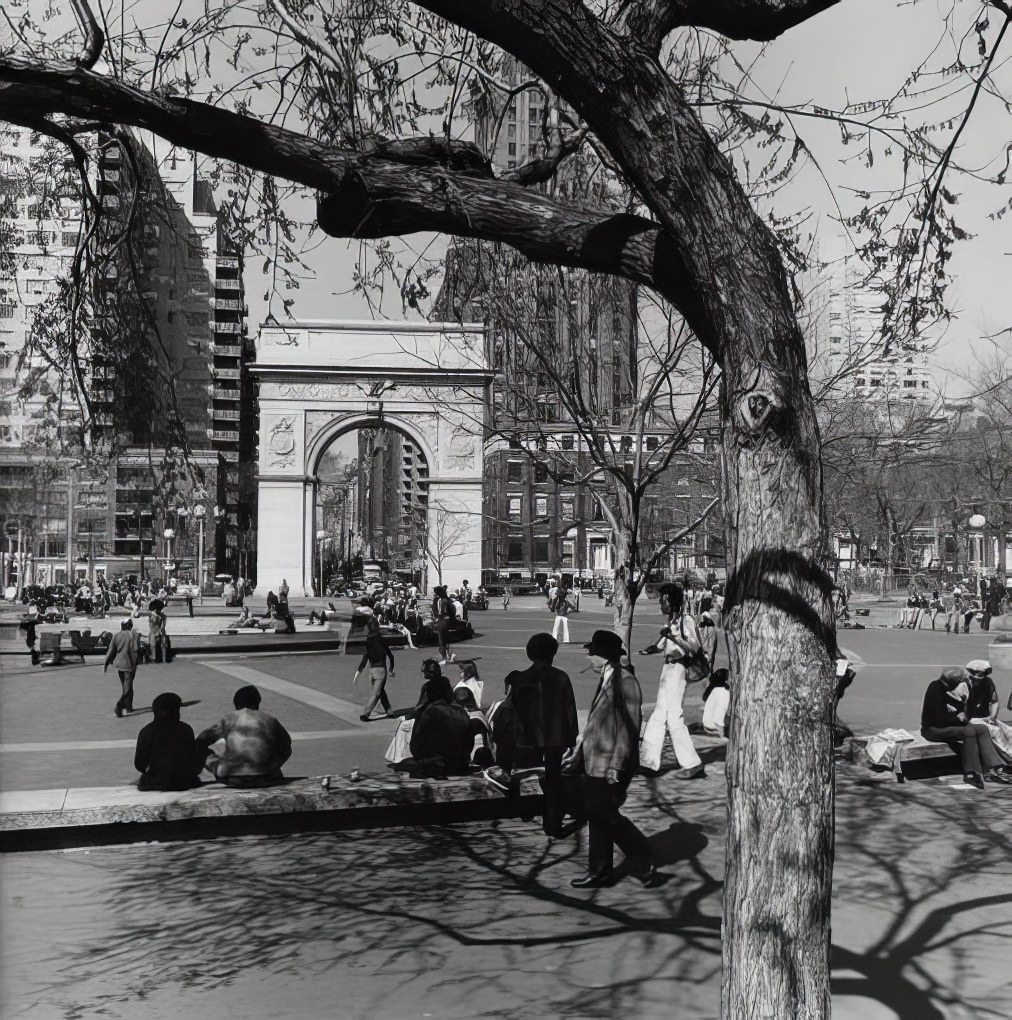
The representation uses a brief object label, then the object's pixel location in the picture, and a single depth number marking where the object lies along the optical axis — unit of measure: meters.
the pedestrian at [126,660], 15.27
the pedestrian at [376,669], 14.73
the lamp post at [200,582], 51.84
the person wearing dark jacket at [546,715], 7.89
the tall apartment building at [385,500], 142.38
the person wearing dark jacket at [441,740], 9.46
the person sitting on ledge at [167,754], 8.66
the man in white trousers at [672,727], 10.21
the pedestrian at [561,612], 29.91
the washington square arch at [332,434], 55.16
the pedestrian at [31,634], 23.47
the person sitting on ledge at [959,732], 10.38
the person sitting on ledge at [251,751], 8.84
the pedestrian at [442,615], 23.22
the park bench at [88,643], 24.33
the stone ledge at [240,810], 7.94
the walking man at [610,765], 7.07
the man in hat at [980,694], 10.73
